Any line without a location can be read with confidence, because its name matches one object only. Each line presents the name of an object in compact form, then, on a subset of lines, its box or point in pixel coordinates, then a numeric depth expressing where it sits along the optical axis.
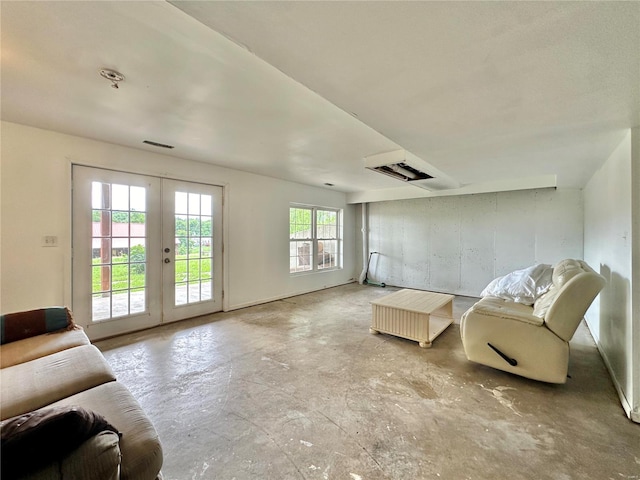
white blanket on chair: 3.16
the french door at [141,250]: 3.05
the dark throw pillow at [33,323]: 1.79
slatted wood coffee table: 2.97
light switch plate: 2.75
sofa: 0.76
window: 5.62
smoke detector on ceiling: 1.68
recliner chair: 2.09
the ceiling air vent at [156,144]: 3.06
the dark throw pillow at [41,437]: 0.71
